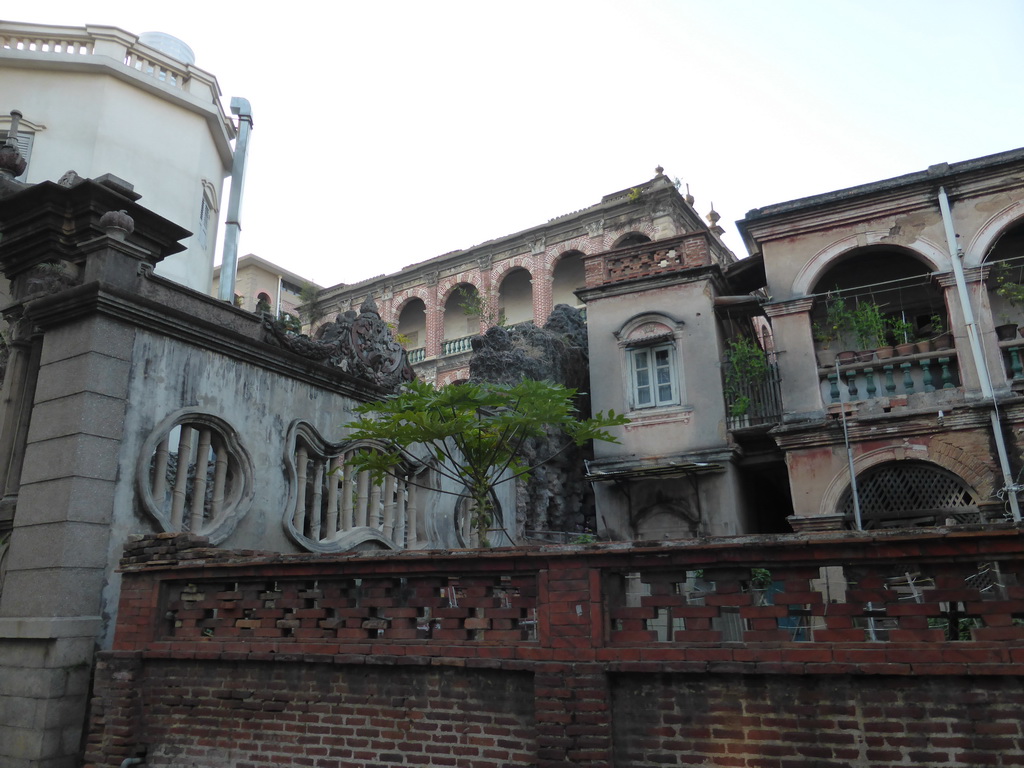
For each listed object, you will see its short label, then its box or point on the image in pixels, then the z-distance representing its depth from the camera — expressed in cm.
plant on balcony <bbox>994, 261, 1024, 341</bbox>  1362
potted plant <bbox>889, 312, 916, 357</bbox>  1398
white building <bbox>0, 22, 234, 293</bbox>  1834
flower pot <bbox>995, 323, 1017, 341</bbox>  1359
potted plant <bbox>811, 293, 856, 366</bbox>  1465
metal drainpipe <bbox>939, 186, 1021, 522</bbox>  1241
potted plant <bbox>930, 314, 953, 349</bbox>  1375
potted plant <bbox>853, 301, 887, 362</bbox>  1432
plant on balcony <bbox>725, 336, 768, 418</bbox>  1534
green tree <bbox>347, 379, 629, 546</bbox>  726
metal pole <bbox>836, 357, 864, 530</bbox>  1314
